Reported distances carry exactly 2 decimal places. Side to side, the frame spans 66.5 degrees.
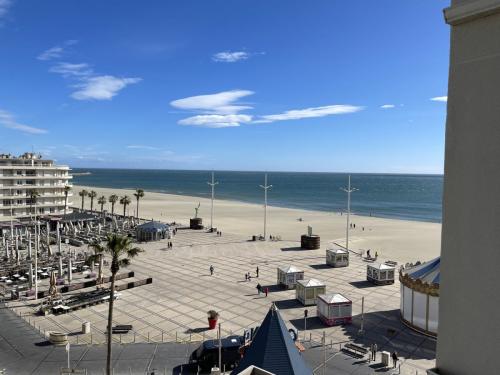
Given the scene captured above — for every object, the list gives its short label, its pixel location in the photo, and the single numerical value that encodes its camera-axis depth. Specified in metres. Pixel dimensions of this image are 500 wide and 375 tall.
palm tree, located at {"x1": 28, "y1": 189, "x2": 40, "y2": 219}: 60.26
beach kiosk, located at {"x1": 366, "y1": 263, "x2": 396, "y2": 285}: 33.91
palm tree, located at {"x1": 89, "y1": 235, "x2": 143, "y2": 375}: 18.20
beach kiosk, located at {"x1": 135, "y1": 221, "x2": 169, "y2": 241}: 53.06
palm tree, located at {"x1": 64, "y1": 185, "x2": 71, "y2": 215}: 69.38
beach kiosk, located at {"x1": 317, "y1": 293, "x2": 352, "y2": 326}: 25.16
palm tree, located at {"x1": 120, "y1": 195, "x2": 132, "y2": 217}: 66.94
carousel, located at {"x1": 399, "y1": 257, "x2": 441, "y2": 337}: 23.94
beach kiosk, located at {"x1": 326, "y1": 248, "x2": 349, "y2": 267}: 40.19
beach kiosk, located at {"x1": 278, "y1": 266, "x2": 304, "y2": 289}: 32.59
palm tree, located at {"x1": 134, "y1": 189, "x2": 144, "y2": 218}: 69.09
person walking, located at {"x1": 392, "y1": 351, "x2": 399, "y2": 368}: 19.65
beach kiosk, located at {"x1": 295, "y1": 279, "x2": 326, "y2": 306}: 28.73
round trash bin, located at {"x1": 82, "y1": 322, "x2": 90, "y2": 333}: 23.20
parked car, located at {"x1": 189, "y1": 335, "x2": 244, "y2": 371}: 19.30
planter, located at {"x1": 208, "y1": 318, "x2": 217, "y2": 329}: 24.02
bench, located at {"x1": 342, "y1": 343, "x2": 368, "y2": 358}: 20.76
